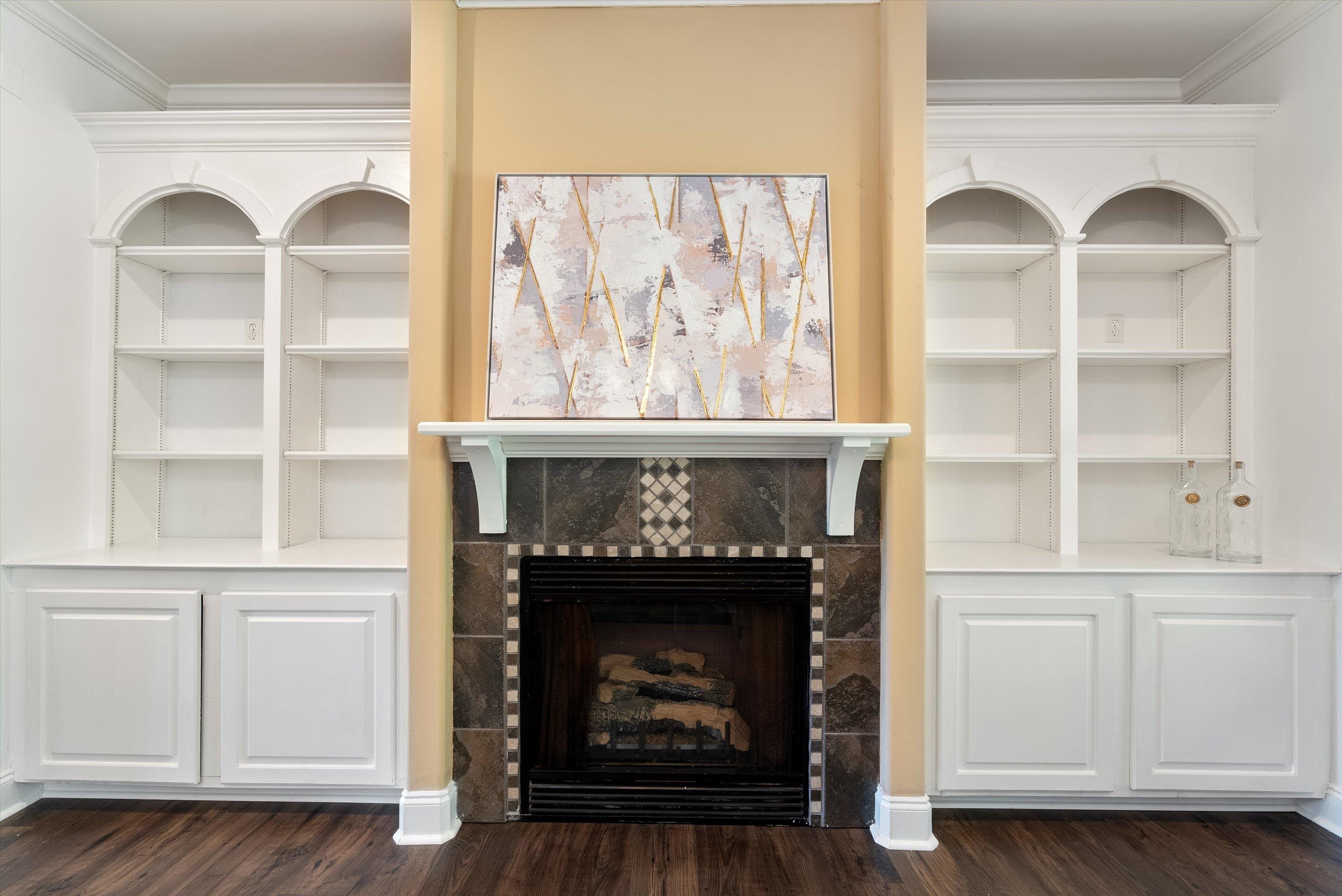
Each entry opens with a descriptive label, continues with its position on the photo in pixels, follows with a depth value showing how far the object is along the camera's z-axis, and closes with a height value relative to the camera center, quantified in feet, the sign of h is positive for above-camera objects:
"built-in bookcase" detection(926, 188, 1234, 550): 9.47 +1.03
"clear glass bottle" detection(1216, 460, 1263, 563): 8.18 -0.78
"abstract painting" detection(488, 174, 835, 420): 7.43 +1.57
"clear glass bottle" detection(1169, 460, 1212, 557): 8.61 -0.74
